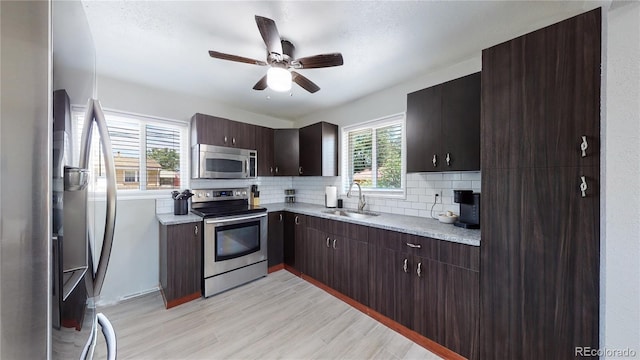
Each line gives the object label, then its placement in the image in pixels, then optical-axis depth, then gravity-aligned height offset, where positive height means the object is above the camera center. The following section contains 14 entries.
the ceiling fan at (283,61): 1.63 +0.89
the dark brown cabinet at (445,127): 1.82 +0.45
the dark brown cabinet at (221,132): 2.87 +0.62
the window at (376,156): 2.77 +0.30
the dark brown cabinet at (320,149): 3.29 +0.43
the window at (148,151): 2.64 +0.33
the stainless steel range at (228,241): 2.59 -0.77
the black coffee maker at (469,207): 1.84 -0.24
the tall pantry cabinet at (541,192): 1.16 -0.08
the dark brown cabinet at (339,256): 2.33 -0.89
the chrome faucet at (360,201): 3.02 -0.30
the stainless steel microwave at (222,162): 2.87 +0.21
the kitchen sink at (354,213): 2.72 -0.45
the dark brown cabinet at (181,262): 2.38 -0.91
